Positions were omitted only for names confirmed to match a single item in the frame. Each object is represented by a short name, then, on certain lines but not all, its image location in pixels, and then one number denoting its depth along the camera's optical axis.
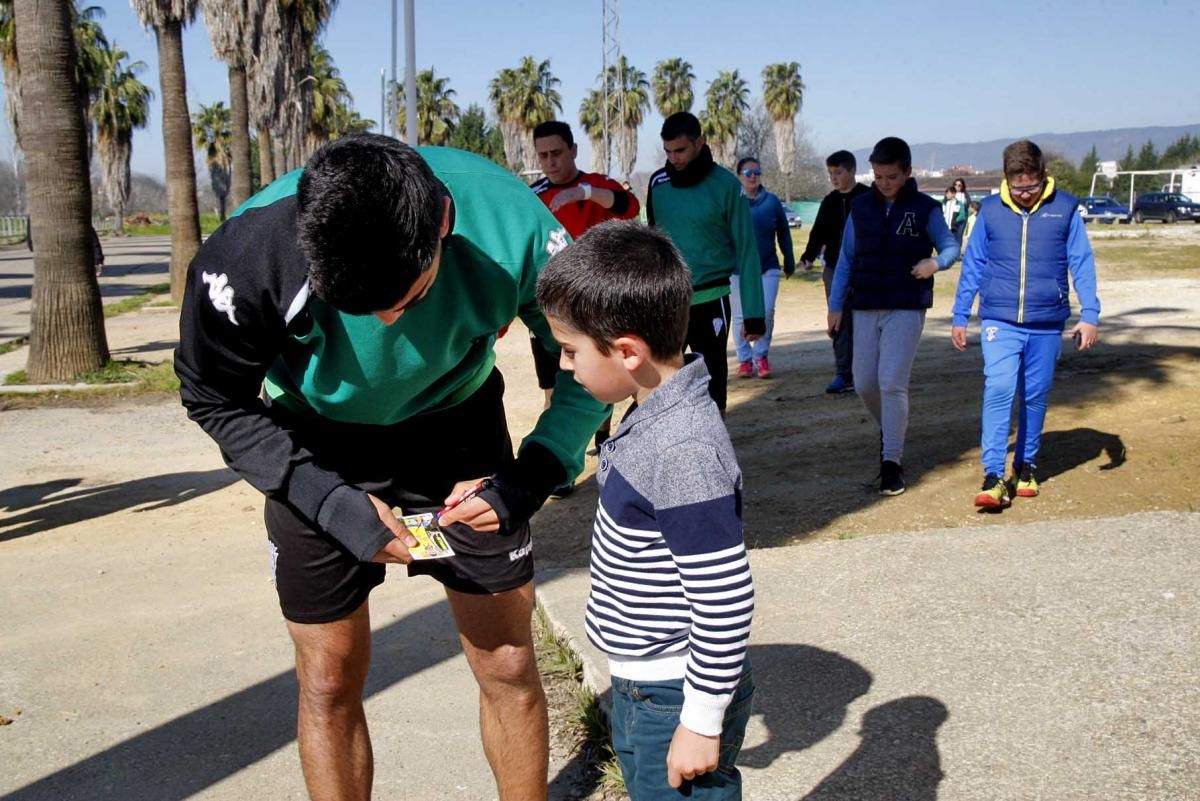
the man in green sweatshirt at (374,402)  2.13
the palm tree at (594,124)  74.94
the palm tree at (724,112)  70.38
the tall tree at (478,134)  97.96
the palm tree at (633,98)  70.76
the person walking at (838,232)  9.73
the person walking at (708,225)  6.70
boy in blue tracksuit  6.04
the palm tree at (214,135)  79.81
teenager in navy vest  6.46
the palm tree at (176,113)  18.64
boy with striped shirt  2.10
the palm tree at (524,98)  72.62
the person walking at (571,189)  7.04
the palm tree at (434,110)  70.44
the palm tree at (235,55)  24.73
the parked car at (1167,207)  46.97
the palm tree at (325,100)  58.84
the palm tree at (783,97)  71.44
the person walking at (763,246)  10.89
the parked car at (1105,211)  50.81
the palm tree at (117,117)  64.62
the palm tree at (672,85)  69.31
